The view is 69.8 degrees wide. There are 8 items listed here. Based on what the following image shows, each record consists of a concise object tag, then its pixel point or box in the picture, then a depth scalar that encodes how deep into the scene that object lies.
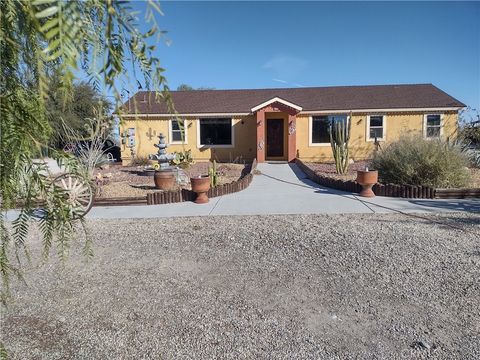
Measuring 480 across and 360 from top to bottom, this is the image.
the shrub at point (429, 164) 10.09
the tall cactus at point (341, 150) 13.62
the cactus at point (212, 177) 10.47
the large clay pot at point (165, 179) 10.77
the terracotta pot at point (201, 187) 9.09
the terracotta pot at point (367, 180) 9.43
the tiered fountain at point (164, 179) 10.78
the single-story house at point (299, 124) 19.31
